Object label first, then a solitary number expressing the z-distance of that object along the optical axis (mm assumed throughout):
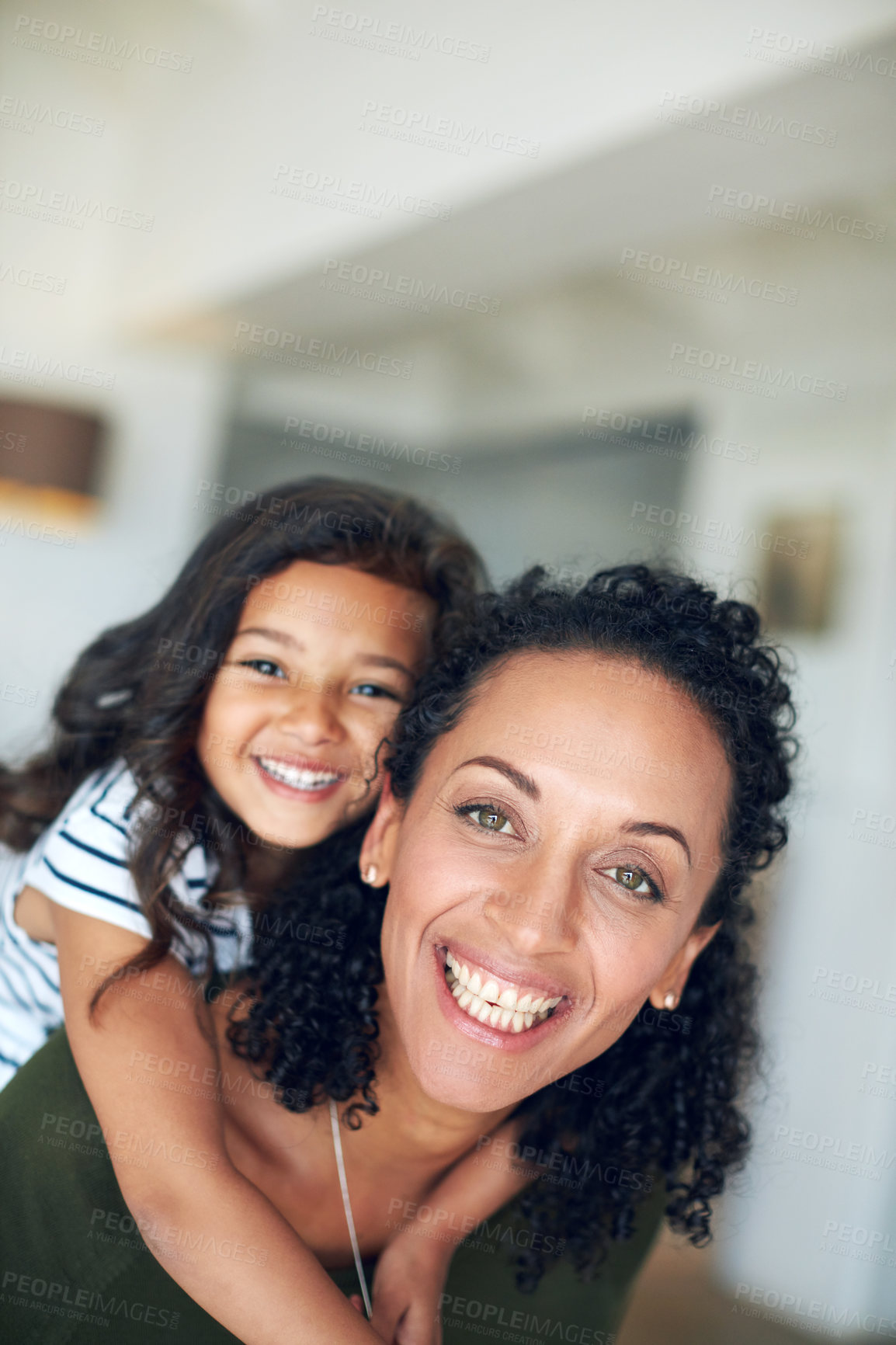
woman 846
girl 951
